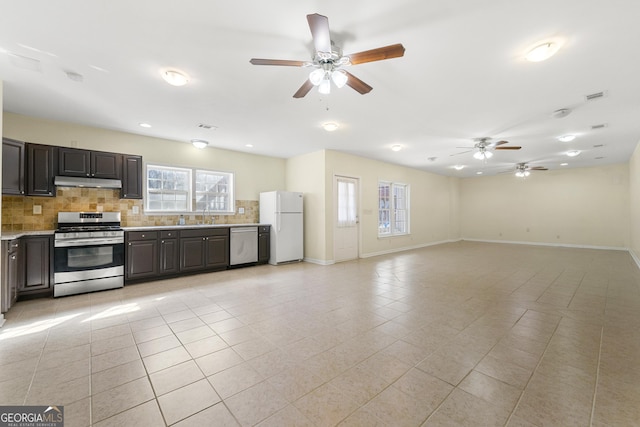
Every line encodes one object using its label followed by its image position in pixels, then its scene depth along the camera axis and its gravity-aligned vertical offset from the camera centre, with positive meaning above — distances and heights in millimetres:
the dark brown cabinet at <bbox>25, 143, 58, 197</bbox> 3789 +707
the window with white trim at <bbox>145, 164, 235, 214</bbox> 5195 +557
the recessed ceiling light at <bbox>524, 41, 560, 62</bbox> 2305 +1488
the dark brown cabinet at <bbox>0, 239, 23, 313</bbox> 2949 -668
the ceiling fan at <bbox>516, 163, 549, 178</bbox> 7757 +1370
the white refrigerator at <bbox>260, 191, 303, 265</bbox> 6004 -156
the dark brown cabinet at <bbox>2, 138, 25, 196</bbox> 3340 +672
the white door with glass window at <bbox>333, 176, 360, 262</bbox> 6348 -101
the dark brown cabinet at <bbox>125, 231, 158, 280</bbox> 4348 -645
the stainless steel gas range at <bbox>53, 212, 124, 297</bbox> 3746 -571
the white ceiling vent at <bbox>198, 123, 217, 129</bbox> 4430 +1551
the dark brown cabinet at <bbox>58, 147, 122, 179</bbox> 4066 +871
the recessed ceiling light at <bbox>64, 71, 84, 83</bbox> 2812 +1540
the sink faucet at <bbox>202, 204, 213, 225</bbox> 5734 -3
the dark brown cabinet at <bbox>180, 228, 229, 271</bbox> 4930 -651
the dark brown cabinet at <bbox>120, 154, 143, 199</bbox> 4609 +703
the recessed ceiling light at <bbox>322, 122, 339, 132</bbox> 4352 +1515
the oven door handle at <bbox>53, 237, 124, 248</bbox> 3742 -382
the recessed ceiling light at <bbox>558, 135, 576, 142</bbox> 5047 +1498
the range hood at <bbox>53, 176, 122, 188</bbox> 3984 +554
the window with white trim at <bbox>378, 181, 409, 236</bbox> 7848 +206
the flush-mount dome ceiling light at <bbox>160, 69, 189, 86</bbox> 2775 +1518
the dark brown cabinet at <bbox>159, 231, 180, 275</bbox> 4664 -661
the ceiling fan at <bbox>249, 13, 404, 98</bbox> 1826 +1253
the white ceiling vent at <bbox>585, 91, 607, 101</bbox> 3258 +1500
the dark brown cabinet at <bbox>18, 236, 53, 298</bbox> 3537 -667
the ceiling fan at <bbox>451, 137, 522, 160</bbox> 5237 +1380
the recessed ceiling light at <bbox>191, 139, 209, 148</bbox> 5203 +1468
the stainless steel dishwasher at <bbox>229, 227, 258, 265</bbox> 5551 -643
